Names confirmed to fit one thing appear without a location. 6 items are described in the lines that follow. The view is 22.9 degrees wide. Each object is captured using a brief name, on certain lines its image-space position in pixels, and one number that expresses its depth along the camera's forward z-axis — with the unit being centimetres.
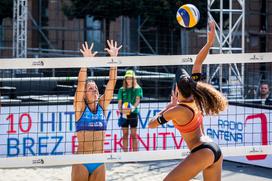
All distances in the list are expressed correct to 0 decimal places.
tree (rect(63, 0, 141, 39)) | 2489
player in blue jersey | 716
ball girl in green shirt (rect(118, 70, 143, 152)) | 1145
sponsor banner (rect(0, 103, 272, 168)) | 1134
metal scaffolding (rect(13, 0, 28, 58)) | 2005
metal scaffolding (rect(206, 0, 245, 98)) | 1428
